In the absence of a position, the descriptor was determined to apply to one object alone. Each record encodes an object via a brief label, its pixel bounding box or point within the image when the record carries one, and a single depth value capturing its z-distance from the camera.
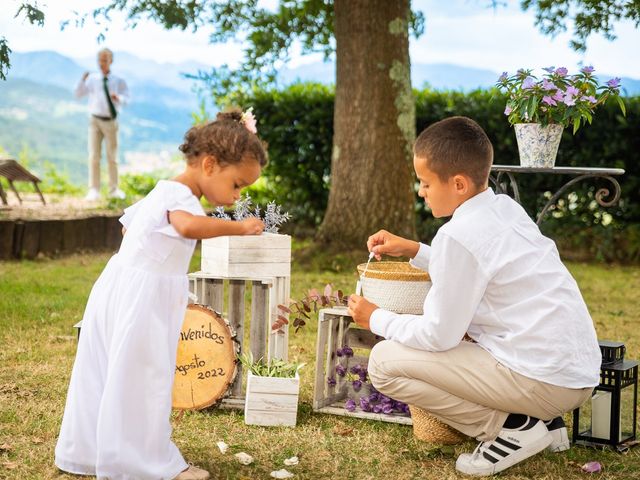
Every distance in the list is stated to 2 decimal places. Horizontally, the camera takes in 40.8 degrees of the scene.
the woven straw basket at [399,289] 3.47
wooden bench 8.90
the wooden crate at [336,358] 3.79
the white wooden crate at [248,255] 3.80
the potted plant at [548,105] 3.92
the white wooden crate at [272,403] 3.65
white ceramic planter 3.93
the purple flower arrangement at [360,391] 3.82
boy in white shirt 2.98
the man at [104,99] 9.90
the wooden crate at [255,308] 3.90
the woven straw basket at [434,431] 3.45
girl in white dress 2.83
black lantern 3.43
